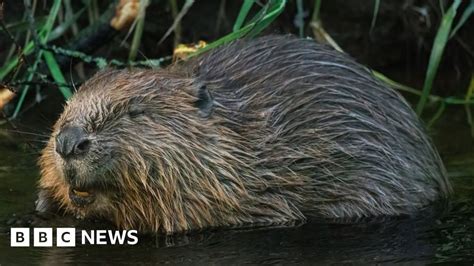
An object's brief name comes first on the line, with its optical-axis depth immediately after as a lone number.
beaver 7.85
